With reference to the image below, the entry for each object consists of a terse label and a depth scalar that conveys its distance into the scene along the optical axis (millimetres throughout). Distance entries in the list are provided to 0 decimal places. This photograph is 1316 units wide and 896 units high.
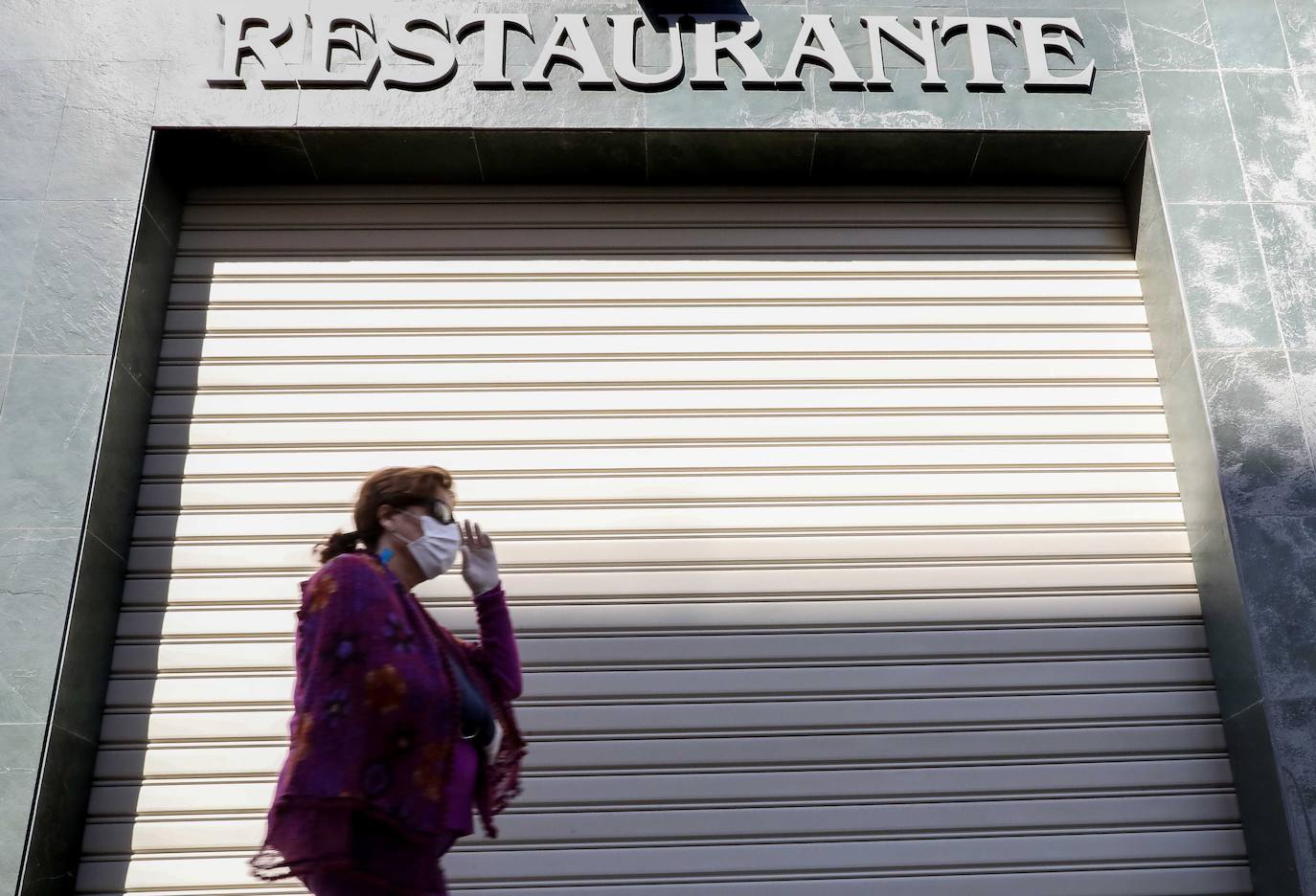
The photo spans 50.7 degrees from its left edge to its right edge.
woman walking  3545
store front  6070
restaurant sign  7191
